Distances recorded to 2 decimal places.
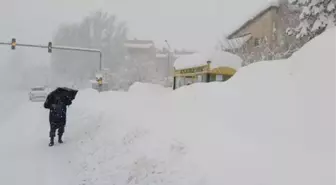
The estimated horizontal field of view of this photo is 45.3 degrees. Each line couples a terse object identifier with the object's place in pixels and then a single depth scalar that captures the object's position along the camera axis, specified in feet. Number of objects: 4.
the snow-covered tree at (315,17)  48.42
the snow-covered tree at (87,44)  228.84
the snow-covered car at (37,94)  123.65
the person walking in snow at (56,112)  39.26
